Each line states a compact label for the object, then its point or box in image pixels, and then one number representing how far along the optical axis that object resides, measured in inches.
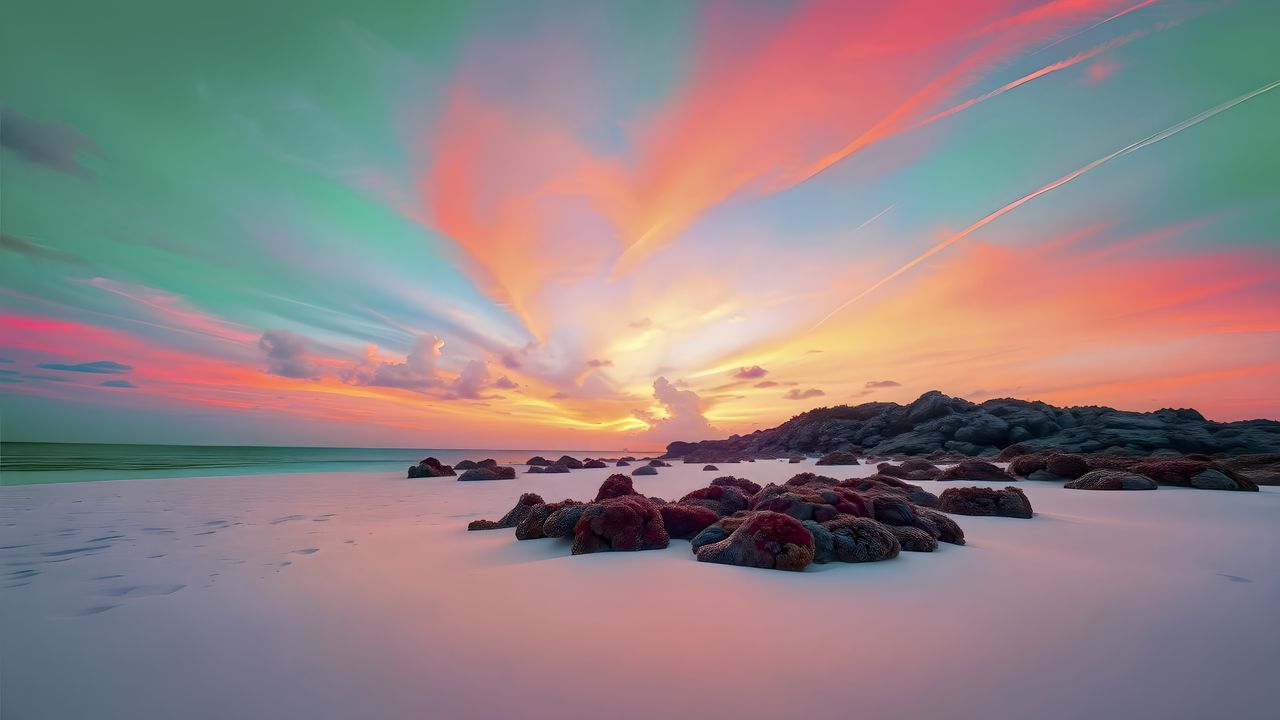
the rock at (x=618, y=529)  242.8
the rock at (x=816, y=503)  258.5
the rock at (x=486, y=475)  776.3
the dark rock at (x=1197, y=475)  471.2
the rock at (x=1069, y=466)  584.7
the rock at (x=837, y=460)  1072.2
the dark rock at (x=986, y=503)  342.3
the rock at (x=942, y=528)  257.0
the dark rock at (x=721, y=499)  322.0
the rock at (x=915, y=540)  237.5
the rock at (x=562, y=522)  273.4
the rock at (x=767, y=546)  200.1
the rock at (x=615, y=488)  349.7
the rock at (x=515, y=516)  314.3
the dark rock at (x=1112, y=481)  472.4
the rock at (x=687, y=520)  270.1
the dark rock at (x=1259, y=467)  548.3
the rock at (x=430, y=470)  847.1
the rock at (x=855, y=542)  214.7
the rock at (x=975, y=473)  623.8
